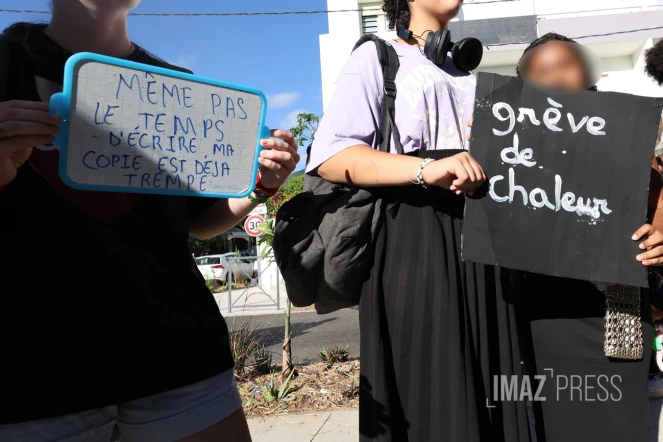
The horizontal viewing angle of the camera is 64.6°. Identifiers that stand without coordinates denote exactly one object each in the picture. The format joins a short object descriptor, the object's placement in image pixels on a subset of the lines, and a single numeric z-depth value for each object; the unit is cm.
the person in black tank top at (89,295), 110
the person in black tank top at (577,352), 165
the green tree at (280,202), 468
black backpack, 148
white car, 1612
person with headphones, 139
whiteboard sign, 110
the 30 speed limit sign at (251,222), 717
